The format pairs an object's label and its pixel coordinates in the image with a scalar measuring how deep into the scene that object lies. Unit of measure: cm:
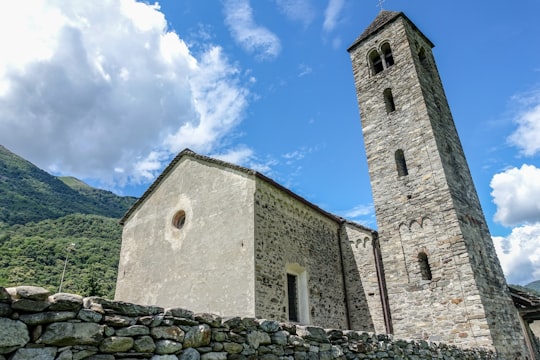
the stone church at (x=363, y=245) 1157
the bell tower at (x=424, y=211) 1197
